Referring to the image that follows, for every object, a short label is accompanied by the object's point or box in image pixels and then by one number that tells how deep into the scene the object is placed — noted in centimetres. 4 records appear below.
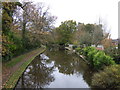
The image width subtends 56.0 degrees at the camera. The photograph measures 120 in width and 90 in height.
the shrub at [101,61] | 821
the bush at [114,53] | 1076
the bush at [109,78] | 562
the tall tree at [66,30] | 4332
